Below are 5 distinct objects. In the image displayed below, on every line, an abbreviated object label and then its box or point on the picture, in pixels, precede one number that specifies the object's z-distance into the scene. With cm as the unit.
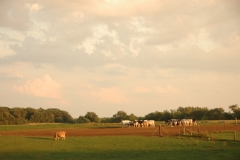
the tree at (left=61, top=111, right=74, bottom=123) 13632
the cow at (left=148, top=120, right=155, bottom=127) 7119
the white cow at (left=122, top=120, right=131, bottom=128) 7154
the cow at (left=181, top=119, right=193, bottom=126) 6850
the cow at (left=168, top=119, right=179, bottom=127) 6713
